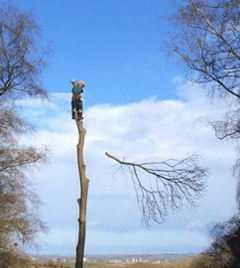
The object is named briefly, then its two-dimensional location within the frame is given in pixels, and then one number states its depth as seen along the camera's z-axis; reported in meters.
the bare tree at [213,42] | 8.87
